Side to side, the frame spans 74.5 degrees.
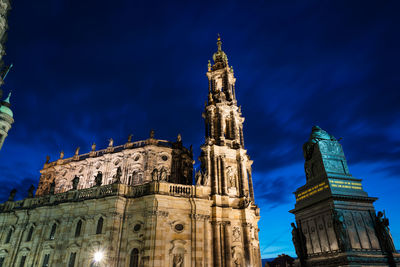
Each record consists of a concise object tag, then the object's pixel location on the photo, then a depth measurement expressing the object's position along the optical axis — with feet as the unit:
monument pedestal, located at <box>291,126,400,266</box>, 37.42
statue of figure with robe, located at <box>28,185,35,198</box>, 118.88
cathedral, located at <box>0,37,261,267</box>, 89.81
